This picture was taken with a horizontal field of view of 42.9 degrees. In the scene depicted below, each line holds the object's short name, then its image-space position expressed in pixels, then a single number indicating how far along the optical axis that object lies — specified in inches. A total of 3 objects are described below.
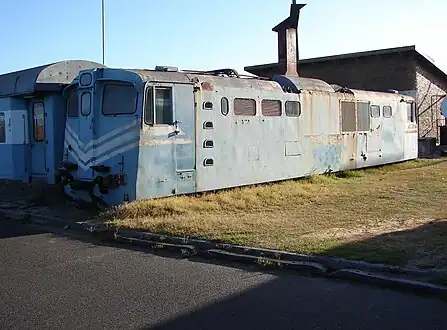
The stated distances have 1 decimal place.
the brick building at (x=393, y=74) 1083.3
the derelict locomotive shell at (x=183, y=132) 447.5
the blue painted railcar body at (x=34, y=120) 523.5
